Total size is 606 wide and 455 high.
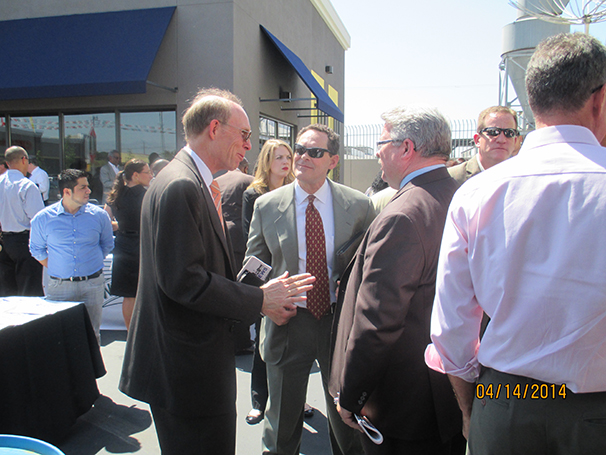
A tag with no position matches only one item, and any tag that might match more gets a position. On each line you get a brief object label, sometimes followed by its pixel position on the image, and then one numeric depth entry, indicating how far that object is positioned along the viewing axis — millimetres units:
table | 2617
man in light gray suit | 2328
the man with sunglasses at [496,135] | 3193
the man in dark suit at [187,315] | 1618
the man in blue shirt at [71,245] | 3658
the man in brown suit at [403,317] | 1489
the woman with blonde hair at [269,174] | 3674
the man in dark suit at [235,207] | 4078
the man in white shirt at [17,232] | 5059
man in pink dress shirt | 1009
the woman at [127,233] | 4410
